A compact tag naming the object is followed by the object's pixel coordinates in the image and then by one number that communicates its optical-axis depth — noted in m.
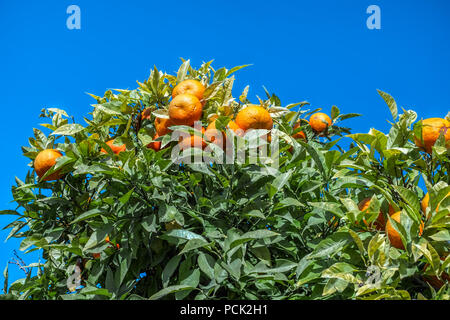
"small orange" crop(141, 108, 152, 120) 1.85
